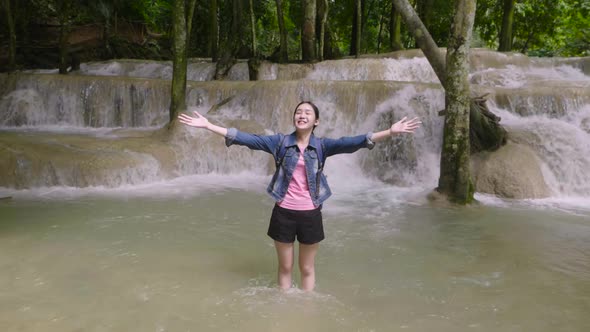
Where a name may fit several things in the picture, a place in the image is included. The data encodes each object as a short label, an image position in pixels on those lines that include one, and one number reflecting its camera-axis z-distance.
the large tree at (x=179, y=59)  9.75
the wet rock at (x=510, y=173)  8.14
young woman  3.57
